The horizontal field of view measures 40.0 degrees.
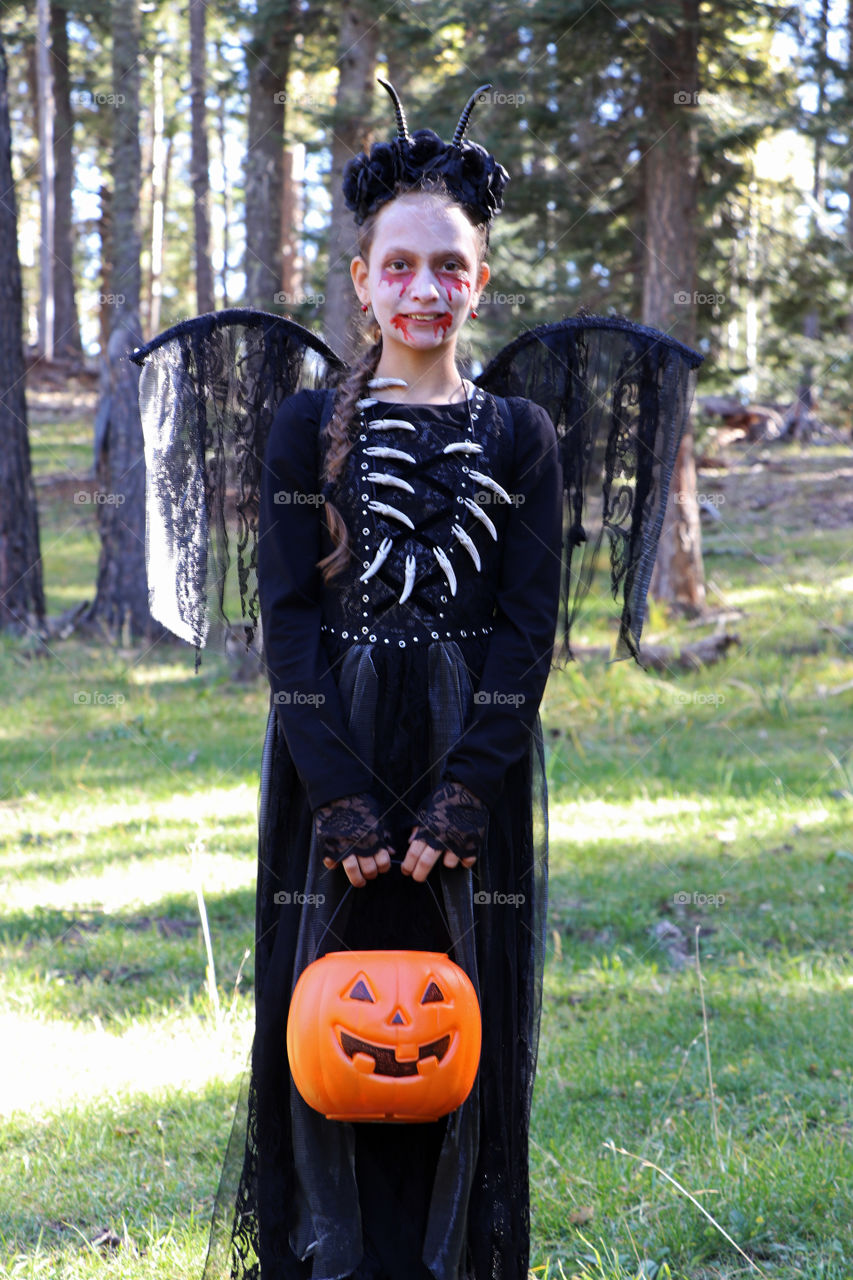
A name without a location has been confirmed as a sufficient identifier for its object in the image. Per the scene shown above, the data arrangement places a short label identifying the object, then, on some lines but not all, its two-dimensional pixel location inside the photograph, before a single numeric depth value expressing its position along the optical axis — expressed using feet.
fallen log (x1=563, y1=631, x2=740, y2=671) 27.81
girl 7.43
